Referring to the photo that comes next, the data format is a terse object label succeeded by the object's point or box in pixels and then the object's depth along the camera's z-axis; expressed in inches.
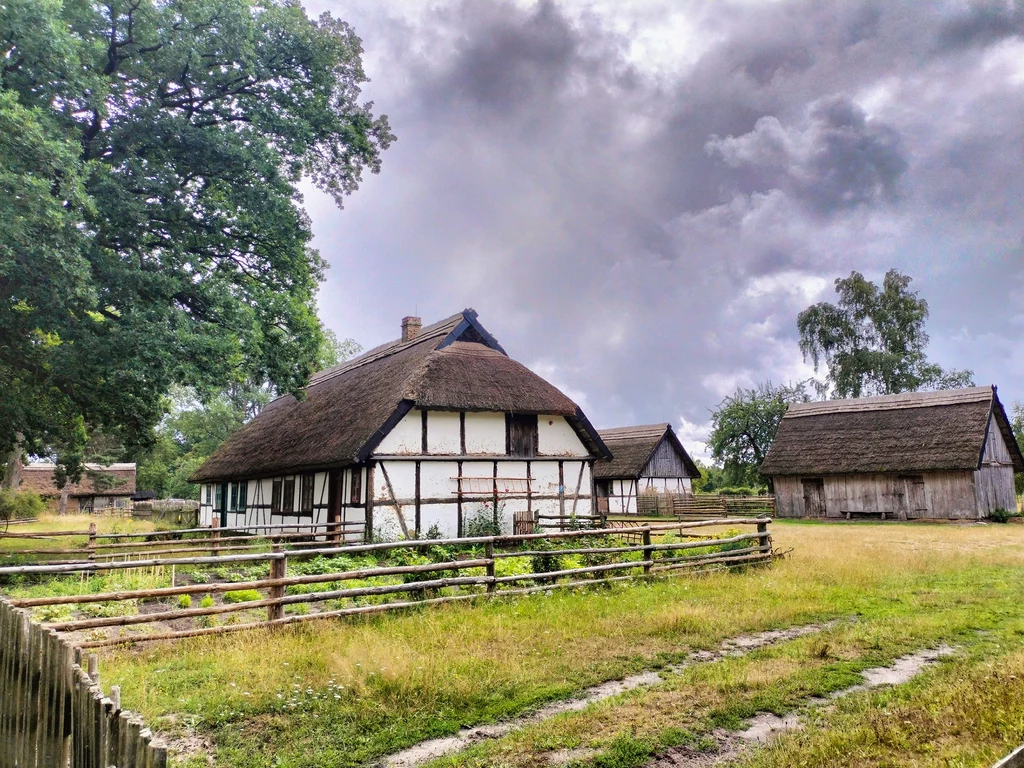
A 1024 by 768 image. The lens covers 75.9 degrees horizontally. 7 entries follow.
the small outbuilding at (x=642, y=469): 1480.1
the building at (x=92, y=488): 1823.3
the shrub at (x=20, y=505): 1289.4
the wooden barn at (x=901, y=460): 1125.7
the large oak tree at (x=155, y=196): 500.4
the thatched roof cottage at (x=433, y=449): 719.7
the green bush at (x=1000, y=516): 1101.7
